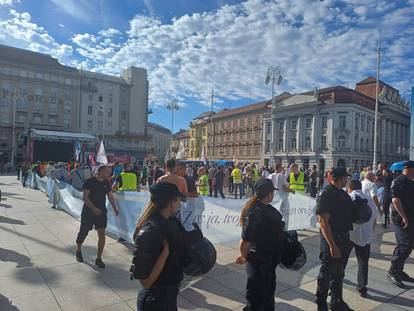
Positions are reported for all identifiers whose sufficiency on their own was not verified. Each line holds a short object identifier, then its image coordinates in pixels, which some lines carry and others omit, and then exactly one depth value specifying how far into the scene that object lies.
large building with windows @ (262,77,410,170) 59.34
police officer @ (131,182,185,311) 2.19
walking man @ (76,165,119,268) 5.59
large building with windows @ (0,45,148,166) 63.28
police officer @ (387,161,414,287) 4.99
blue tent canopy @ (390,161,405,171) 11.35
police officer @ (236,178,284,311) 3.17
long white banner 6.40
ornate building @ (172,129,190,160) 102.06
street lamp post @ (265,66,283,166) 40.00
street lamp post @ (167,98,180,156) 53.60
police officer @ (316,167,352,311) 3.80
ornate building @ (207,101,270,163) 75.00
